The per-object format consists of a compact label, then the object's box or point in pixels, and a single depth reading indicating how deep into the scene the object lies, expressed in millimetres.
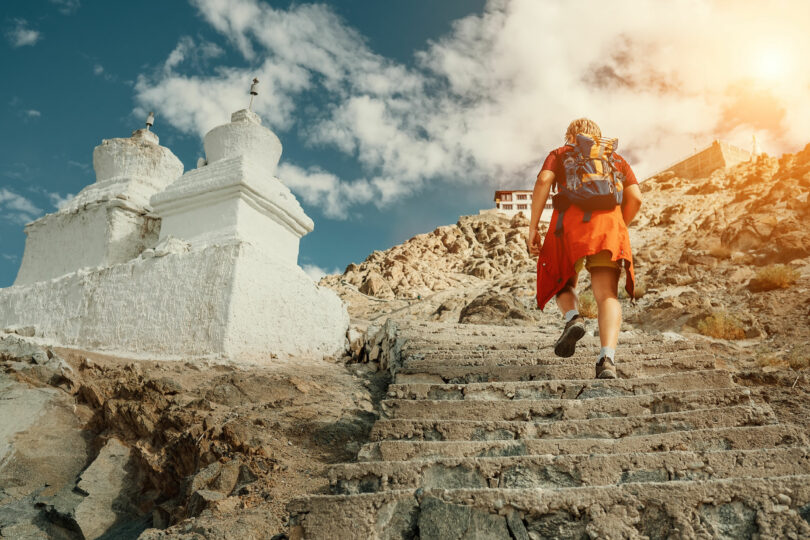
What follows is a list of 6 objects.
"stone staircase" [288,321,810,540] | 2434
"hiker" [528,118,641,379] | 4059
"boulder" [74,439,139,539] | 4367
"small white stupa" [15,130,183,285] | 8469
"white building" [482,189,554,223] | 53812
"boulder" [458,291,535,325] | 10336
